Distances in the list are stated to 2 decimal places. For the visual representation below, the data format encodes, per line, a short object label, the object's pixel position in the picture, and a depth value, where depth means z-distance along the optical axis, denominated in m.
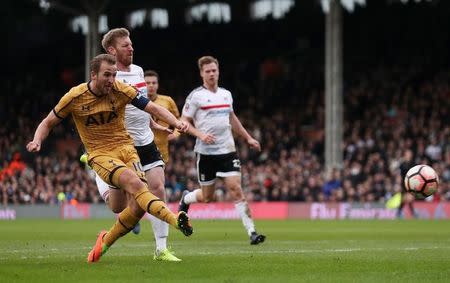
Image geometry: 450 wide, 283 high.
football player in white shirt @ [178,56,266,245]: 16.03
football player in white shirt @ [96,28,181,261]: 11.90
